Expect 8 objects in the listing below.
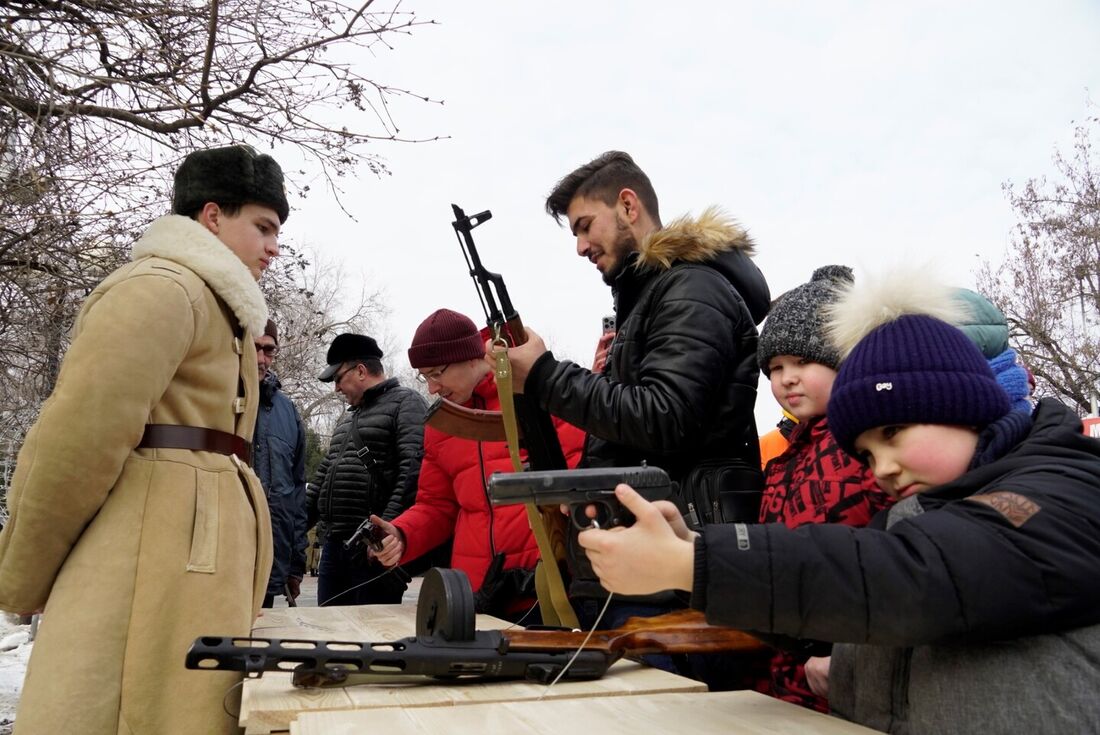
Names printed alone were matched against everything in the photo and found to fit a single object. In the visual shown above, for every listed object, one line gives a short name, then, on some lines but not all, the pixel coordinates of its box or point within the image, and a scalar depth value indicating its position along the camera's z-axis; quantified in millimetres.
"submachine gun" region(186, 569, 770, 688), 1504
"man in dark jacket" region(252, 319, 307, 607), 5387
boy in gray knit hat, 2146
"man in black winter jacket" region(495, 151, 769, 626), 2400
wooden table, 1418
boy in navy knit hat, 1228
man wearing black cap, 5367
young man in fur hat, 2152
